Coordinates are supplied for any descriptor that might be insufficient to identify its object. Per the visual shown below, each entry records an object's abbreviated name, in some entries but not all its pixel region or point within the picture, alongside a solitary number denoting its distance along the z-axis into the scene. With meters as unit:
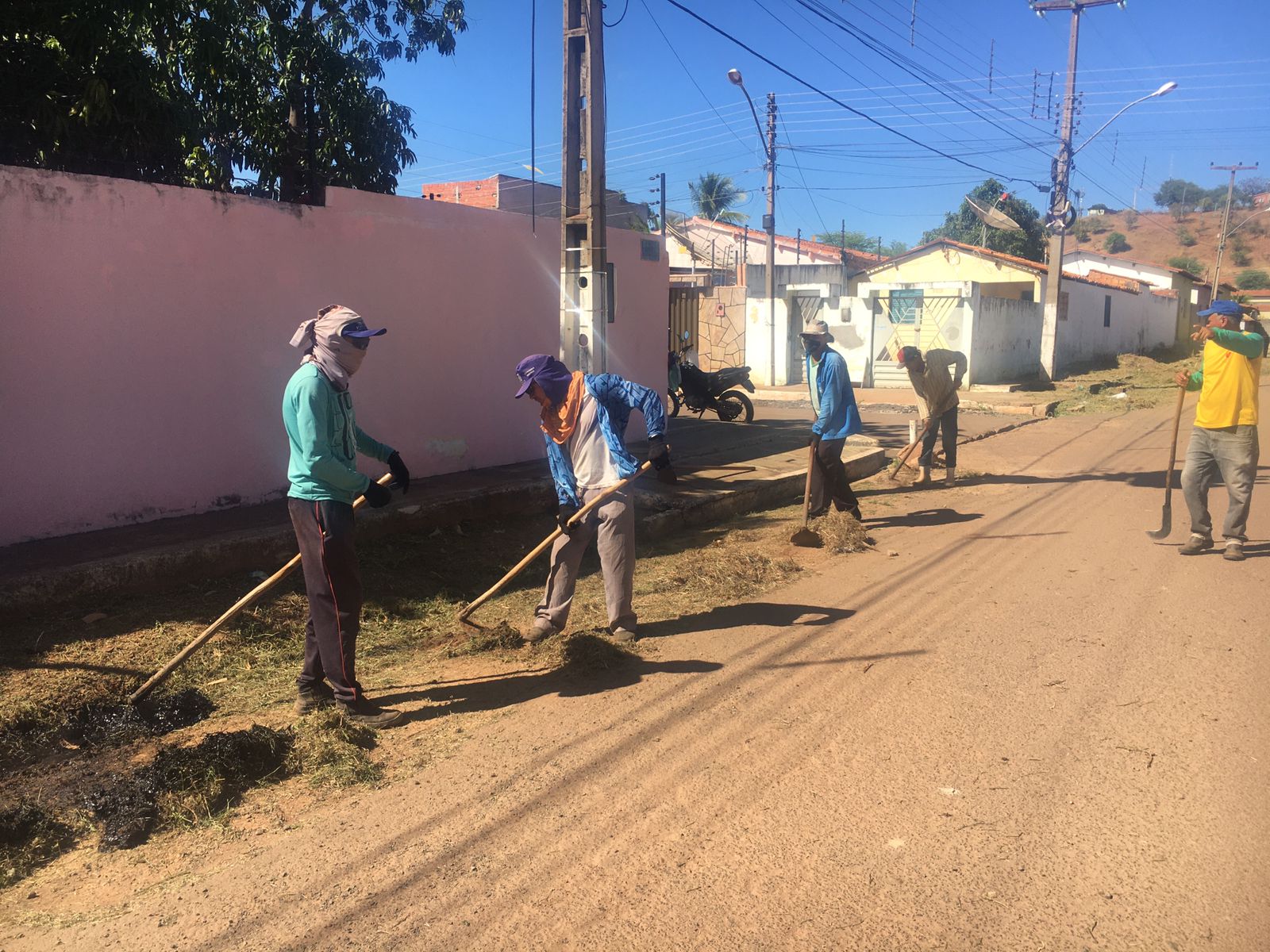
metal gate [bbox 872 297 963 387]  22.45
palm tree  50.81
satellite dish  28.62
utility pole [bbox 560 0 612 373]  8.00
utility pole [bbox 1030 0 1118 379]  24.41
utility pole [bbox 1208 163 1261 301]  44.88
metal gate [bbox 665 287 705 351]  19.33
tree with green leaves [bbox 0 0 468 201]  7.95
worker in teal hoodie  4.14
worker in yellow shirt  6.88
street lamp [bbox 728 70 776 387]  24.11
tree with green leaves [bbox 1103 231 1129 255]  88.06
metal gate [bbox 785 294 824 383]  23.86
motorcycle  15.22
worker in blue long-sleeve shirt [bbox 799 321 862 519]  7.90
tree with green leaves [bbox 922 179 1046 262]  41.97
